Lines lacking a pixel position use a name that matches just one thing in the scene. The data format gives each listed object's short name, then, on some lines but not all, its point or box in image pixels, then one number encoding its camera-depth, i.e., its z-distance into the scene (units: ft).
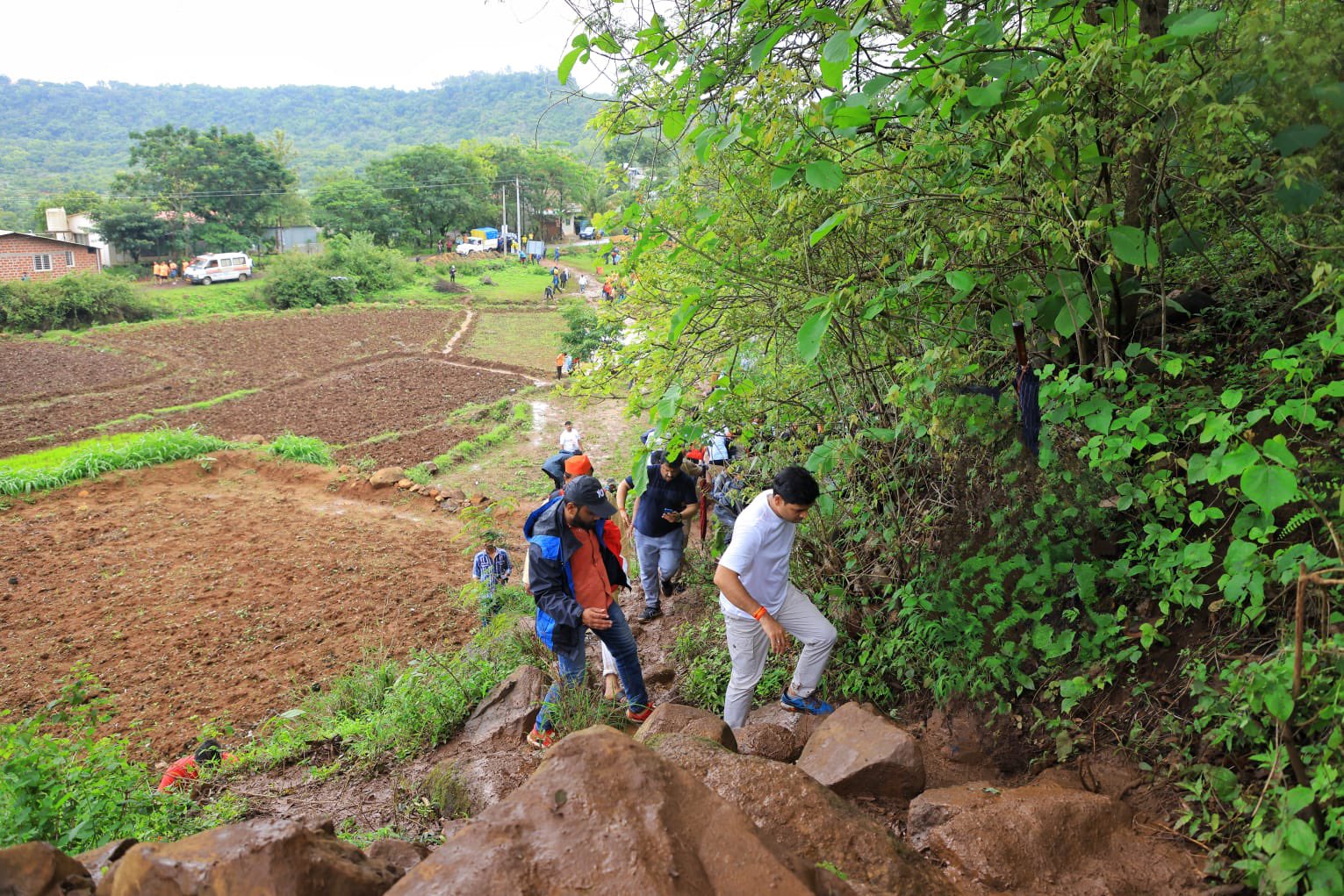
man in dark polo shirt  21.85
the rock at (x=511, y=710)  16.46
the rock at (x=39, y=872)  7.55
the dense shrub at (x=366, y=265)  130.72
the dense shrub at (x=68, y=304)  96.02
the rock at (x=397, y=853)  8.71
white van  130.59
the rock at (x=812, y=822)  8.48
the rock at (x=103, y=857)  8.98
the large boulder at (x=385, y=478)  45.14
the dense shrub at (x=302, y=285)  117.19
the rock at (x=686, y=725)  11.78
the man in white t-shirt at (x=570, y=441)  35.94
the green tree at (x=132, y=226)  143.33
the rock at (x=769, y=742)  13.38
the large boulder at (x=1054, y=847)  8.94
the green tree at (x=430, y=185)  180.86
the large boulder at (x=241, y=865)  6.98
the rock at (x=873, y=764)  11.19
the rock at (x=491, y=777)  13.35
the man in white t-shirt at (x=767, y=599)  12.28
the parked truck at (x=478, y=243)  179.73
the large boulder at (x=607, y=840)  6.57
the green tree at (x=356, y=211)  170.50
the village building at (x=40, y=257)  119.75
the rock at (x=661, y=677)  18.52
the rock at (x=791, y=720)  13.83
